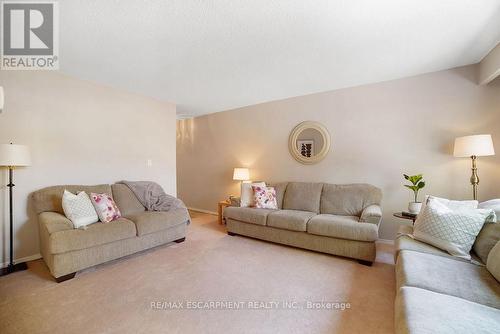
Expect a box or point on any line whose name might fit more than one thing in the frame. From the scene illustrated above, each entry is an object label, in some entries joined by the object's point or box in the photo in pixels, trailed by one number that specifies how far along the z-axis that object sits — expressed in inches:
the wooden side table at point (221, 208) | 166.9
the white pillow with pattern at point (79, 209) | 95.5
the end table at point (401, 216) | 102.6
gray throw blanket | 131.6
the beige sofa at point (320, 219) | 104.3
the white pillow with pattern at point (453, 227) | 70.7
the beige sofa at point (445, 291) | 40.9
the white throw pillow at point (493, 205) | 74.7
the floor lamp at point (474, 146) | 93.2
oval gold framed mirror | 145.6
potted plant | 103.3
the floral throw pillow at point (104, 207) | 104.6
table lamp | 169.0
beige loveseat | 86.0
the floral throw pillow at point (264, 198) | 141.4
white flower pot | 103.1
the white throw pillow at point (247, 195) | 147.6
